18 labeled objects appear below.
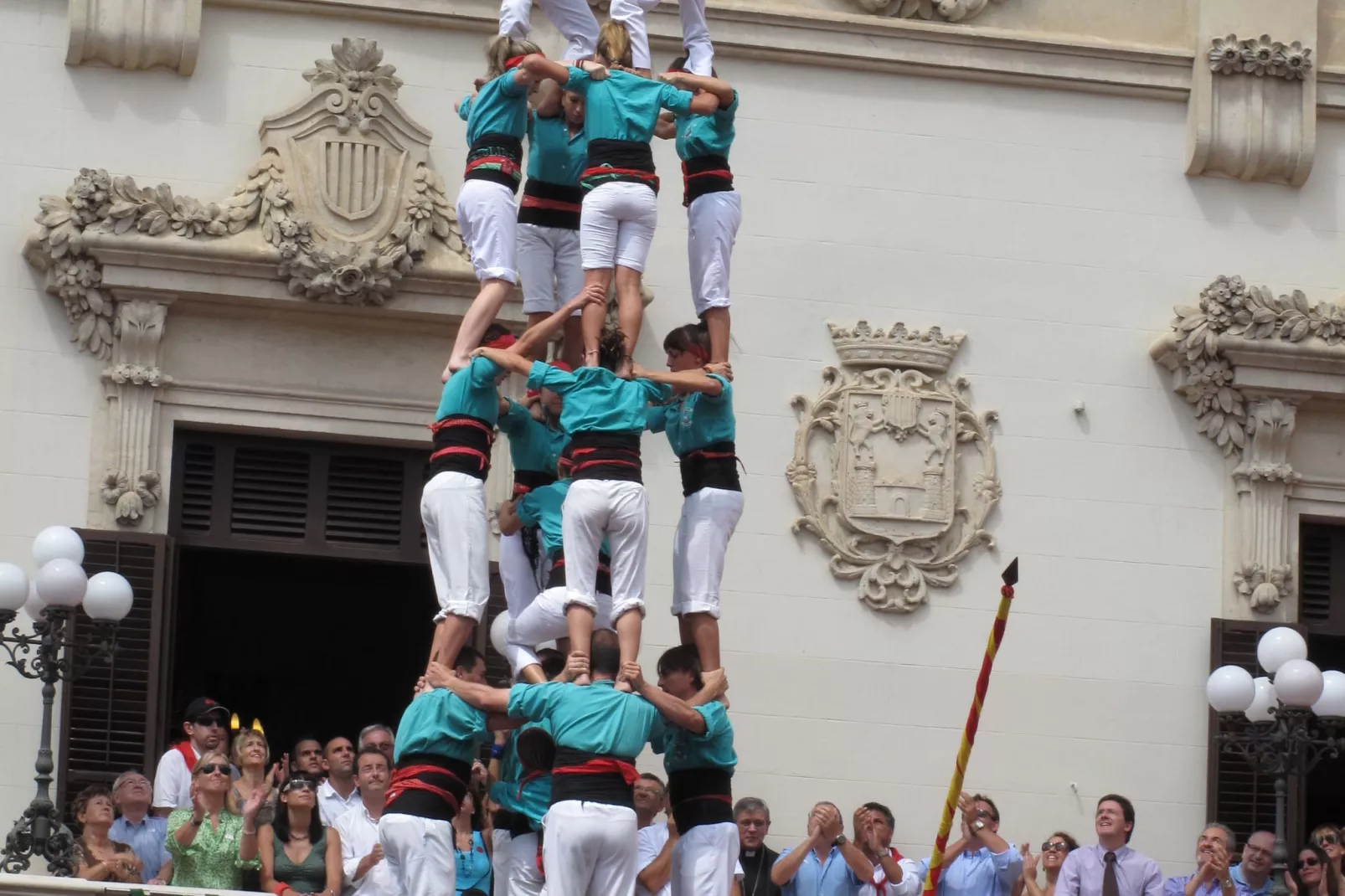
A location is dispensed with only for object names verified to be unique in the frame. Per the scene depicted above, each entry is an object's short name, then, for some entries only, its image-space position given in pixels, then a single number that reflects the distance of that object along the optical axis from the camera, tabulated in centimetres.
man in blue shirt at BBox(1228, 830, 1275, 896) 1817
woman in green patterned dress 1605
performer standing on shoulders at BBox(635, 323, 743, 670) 1541
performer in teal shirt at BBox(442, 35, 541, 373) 1561
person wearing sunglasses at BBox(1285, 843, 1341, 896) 1820
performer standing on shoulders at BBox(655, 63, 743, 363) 1595
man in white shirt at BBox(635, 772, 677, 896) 1518
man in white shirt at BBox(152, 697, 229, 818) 1780
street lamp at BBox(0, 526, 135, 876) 1686
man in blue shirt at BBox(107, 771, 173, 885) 1695
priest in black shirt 1716
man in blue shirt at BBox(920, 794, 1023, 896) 1791
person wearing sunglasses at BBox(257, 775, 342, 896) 1603
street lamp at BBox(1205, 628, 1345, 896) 1788
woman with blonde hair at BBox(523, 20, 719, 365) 1545
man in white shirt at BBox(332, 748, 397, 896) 1606
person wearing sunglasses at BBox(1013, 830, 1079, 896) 1816
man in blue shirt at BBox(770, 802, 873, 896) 1714
